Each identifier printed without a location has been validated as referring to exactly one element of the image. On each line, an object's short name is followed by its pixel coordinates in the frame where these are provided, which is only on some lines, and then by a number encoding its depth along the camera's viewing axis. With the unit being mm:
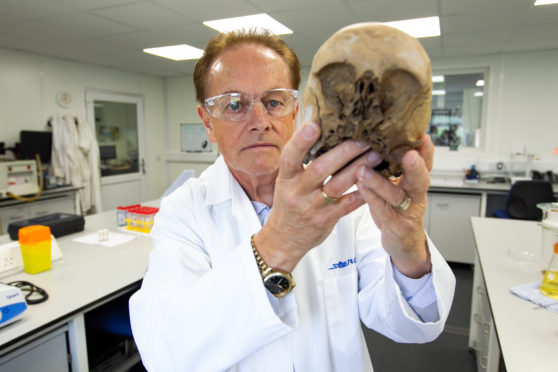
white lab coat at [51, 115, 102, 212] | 4805
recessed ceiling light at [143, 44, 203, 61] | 4598
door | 5801
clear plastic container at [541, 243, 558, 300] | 1349
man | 616
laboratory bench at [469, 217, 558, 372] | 1056
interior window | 5090
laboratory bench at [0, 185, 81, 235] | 3949
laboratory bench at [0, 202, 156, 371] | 1268
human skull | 544
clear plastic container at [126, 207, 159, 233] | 2475
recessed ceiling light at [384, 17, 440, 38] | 3445
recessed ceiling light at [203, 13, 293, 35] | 3436
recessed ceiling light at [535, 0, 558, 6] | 2945
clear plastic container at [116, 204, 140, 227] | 2613
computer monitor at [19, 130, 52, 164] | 4461
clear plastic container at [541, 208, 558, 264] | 1488
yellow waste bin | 1705
